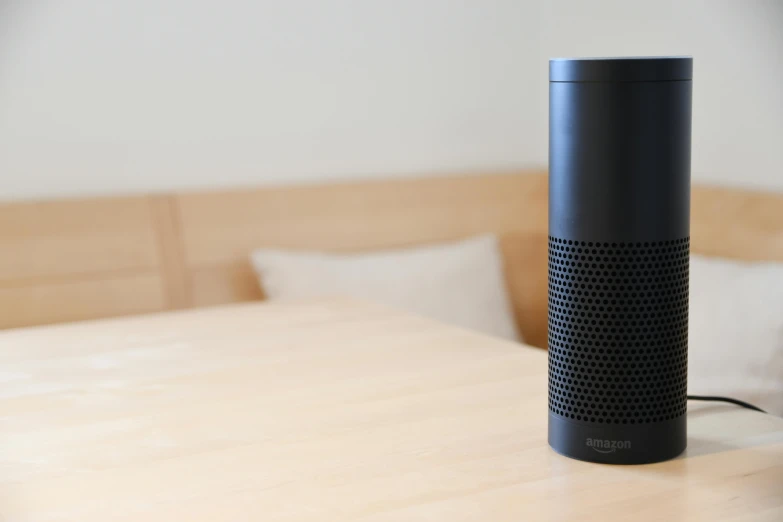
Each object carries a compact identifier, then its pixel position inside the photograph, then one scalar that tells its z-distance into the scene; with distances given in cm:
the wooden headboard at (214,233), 193
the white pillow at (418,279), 207
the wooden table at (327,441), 62
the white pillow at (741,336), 155
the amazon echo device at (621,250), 65
